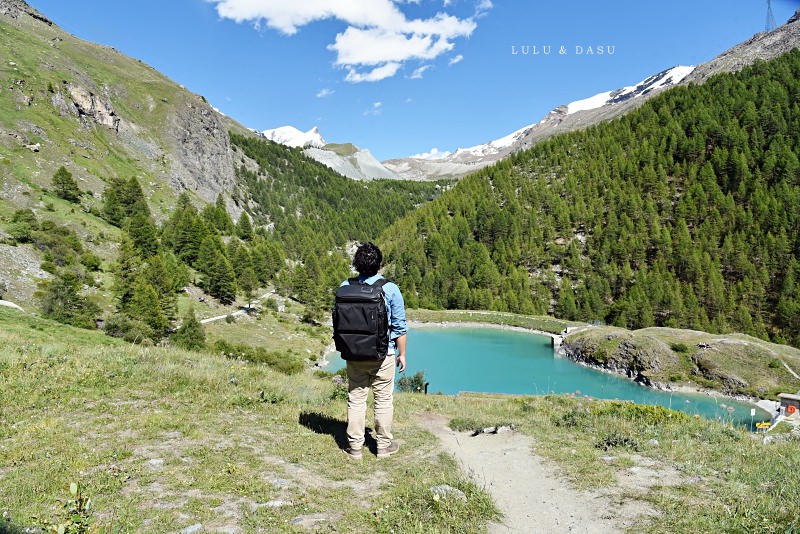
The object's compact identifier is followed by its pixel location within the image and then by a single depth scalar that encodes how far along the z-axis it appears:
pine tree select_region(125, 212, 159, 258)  59.00
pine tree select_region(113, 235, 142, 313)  40.38
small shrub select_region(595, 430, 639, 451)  7.95
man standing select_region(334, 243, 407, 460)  6.82
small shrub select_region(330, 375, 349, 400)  11.64
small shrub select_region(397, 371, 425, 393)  35.70
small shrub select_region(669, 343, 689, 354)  53.58
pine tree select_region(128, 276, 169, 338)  37.26
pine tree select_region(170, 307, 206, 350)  36.31
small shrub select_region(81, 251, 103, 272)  45.31
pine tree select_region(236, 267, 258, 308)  65.81
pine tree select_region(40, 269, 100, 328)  30.09
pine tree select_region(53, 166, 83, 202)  55.88
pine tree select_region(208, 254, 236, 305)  61.19
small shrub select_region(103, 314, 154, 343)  30.06
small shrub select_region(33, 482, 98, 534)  2.89
